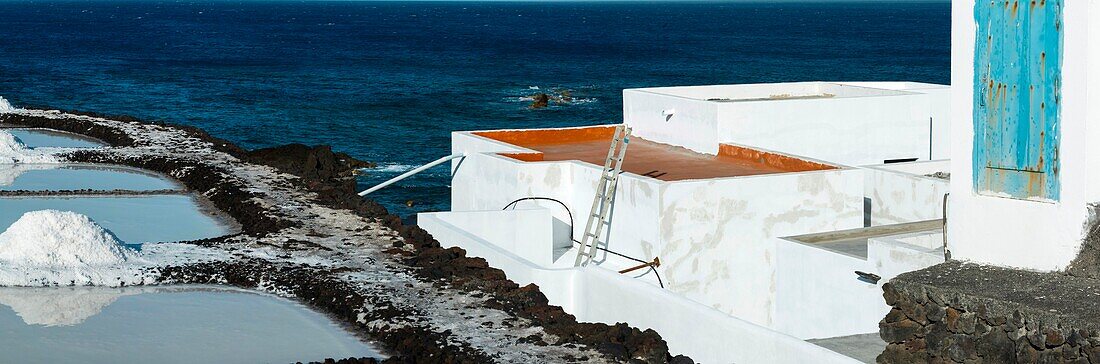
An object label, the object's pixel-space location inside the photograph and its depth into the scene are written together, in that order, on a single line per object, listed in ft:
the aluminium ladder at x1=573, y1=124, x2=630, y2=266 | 56.70
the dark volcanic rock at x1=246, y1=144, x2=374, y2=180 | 97.55
